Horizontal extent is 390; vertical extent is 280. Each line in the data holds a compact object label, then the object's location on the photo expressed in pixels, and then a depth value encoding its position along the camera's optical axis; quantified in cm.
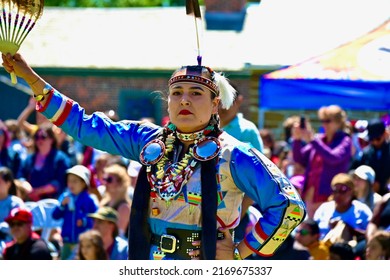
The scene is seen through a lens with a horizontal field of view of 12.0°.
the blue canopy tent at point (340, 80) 1947
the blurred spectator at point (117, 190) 1738
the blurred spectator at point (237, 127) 1298
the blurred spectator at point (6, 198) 1718
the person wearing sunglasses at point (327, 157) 1870
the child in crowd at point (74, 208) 1725
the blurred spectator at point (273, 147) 2351
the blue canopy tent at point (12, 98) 4228
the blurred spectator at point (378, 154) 1814
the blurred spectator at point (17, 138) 2332
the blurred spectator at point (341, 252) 1431
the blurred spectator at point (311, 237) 1541
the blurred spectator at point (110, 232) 1566
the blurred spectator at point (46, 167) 2024
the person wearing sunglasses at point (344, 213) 1564
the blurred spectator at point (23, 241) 1541
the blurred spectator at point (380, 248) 1381
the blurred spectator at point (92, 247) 1498
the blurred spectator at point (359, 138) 1946
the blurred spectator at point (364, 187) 1681
